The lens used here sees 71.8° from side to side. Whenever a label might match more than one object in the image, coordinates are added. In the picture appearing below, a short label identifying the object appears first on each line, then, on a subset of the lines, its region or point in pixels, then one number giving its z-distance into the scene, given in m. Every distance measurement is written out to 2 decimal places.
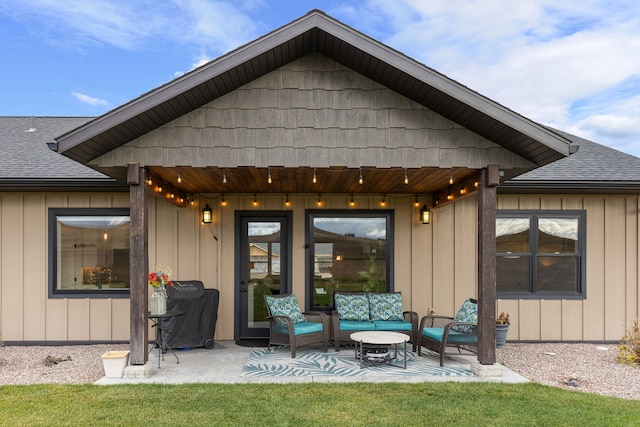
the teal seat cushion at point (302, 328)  6.19
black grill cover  6.36
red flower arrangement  5.39
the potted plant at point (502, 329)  6.60
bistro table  5.38
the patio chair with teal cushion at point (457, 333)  5.66
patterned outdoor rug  5.24
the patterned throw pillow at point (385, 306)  6.80
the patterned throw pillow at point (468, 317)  5.78
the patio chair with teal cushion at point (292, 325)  6.14
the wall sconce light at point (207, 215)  7.25
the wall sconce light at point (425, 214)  7.41
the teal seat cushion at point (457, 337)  5.74
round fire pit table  5.47
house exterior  6.95
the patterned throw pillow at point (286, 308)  6.50
